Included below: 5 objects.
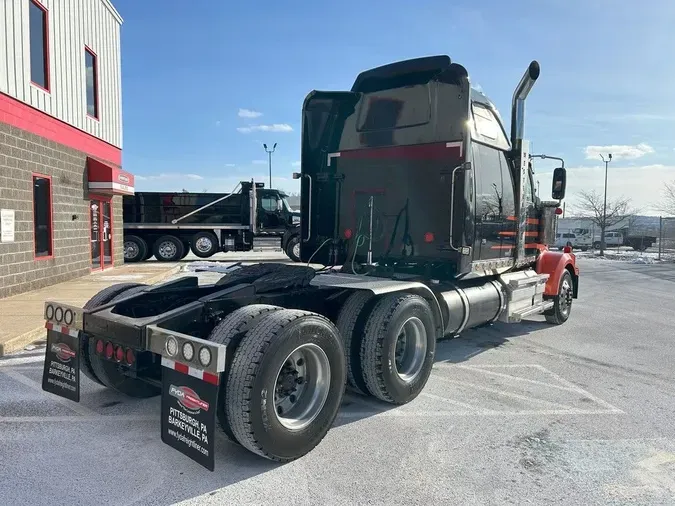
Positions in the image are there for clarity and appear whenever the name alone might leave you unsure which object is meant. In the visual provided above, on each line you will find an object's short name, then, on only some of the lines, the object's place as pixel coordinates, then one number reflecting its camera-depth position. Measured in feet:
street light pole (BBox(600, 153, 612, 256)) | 99.66
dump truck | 67.36
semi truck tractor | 10.82
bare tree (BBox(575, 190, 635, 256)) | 110.56
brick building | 32.19
